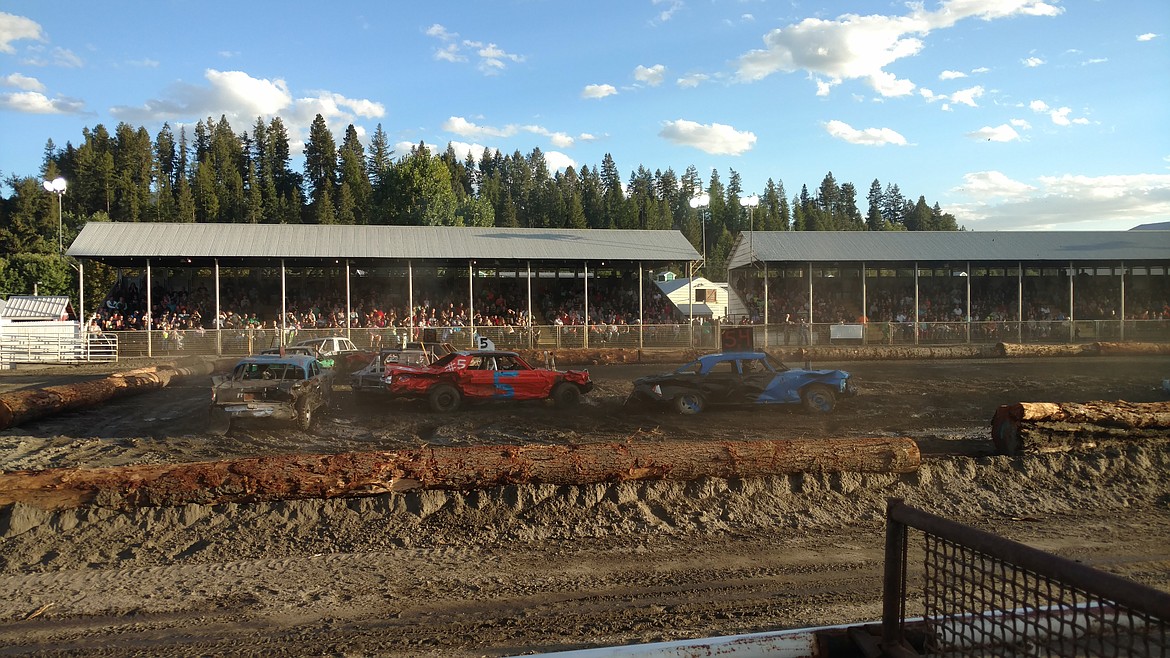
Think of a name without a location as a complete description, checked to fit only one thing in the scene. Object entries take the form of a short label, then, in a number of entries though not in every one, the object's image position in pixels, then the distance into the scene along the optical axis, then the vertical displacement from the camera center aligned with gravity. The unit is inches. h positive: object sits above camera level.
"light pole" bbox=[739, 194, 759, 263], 1473.9 +143.7
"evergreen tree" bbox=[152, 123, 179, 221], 3688.5 +994.2
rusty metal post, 121.2 -45.9
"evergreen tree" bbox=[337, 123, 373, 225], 3833.7 +731.0
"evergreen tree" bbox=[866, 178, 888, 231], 5787.4 +915.8
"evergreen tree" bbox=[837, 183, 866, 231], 5708.7 +893.7
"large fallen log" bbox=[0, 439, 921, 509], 295.3 -67.1
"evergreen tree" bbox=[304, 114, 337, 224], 4345.5 +983.5
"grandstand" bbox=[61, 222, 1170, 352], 1266.0 +68.9
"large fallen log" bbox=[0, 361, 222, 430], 552.1 -63.4
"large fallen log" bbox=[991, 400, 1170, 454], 386.0 -64.6
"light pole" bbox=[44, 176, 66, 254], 1556.3 +306.5
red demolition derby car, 629.3 -56.2
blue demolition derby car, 577.9 -59.1
